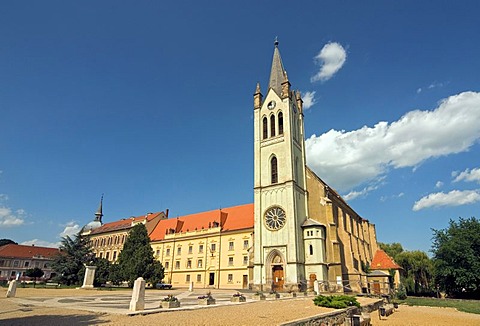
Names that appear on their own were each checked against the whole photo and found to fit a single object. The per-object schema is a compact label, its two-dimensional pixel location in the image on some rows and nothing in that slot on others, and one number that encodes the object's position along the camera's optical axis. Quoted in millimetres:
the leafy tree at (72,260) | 37938
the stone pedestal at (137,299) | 12212
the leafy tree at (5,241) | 109938
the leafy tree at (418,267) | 50078
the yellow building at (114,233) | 61906
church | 33406
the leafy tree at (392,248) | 58588
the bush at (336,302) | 16172
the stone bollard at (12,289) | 19898
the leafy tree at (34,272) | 42594
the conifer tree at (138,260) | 34906
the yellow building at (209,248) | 45094
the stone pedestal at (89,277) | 31891
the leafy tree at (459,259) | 33375
